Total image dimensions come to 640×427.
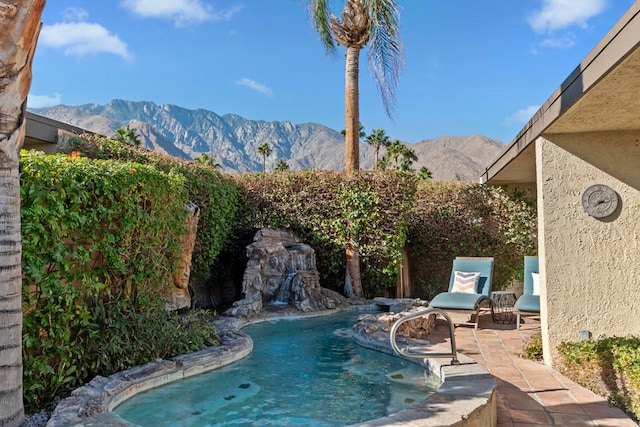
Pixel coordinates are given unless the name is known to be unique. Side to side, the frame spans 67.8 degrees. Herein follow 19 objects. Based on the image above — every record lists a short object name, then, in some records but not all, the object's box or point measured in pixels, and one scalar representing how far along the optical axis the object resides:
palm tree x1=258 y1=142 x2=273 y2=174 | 51.69
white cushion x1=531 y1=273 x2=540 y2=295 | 8.96
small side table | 9.52
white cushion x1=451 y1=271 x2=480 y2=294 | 9.38
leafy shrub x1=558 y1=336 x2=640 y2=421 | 4.79
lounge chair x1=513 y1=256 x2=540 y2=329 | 8.37
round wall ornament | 5.91
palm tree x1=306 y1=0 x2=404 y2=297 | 12.67
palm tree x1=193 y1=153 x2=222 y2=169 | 36.51
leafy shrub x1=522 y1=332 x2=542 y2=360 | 6.67
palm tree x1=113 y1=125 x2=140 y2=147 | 33.12
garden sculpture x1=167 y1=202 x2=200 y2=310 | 8.59
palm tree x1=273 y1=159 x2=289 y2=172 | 37.62
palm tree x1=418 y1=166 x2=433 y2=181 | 36.01
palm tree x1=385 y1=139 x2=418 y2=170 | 43.50
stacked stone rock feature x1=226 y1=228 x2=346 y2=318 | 10.71
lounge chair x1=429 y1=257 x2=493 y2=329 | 8.71
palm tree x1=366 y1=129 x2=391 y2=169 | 47.59
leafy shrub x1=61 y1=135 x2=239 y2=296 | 9.02
